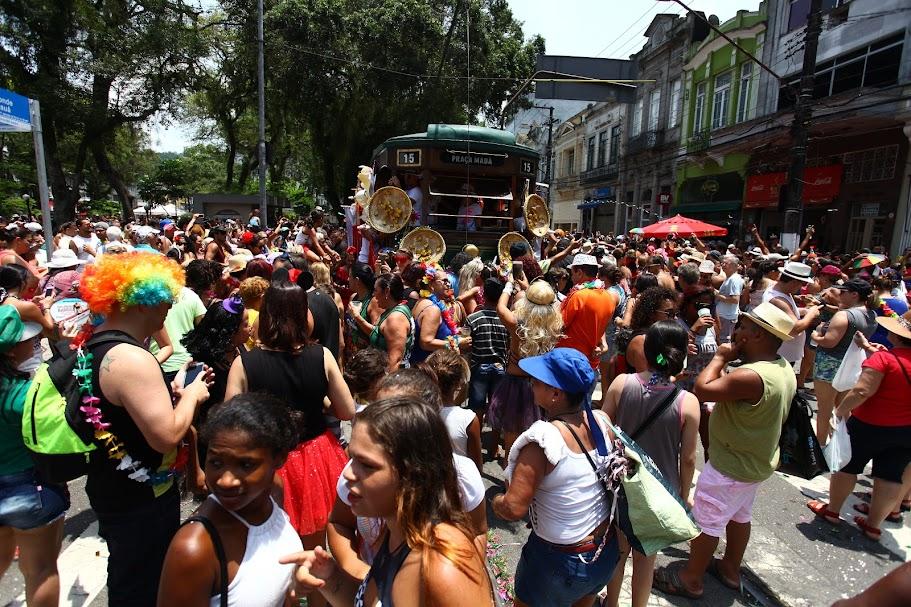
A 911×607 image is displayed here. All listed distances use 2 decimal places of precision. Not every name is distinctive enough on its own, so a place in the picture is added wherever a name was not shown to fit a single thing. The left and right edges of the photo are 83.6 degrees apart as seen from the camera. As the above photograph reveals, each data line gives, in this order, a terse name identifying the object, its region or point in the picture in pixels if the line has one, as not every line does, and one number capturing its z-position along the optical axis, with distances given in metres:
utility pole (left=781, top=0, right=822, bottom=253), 9.45
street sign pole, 6.70
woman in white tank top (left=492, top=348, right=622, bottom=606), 2.05
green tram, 8.62
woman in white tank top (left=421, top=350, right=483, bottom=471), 2.60
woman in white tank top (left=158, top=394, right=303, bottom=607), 1.41
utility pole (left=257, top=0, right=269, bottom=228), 15.56
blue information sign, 6.50
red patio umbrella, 13.31
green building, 19.64
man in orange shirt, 4.59
